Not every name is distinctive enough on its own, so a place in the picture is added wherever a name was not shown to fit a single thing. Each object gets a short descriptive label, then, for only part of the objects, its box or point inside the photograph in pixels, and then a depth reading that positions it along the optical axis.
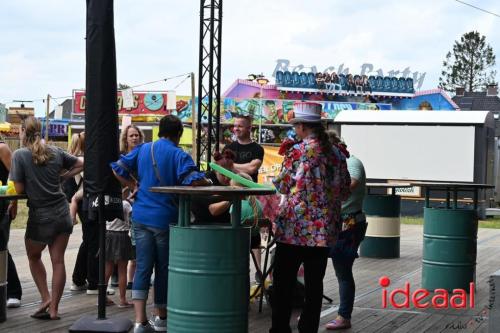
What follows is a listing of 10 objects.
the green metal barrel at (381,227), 13.04
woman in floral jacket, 5.83
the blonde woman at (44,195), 7.12
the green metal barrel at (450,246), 9.14
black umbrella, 6.39
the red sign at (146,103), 41.53
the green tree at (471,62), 76.56
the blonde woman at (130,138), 8.35
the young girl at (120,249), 8.14
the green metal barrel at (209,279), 5.34
